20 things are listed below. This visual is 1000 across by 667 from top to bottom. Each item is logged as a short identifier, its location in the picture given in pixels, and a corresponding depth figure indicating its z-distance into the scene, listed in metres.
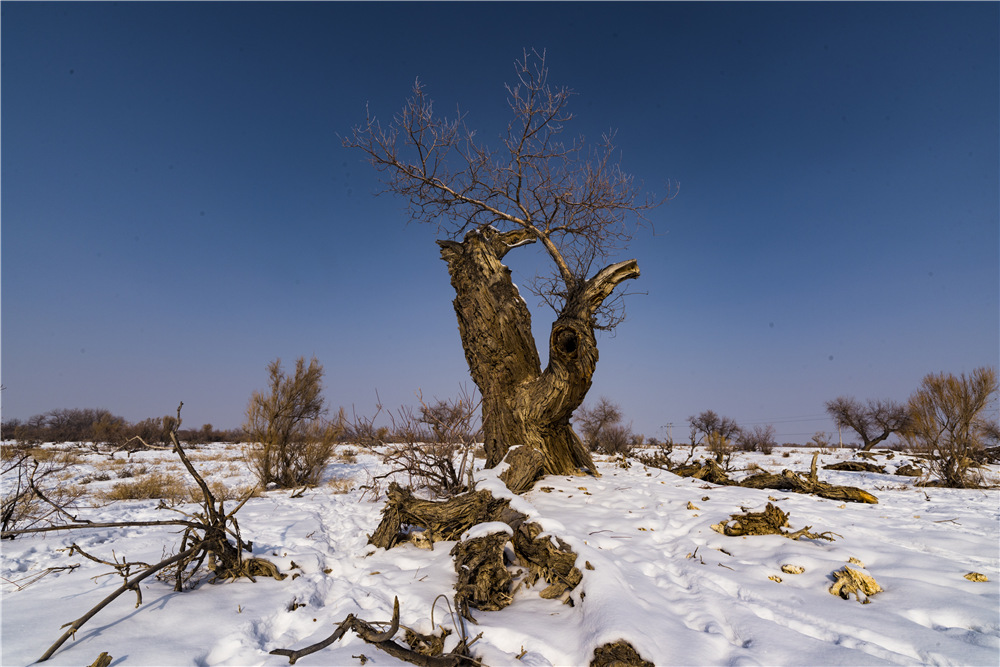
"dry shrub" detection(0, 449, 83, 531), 4.38
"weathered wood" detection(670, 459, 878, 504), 5.66
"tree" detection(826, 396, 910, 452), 21.20
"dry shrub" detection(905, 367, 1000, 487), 7.96
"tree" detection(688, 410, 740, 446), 25.55
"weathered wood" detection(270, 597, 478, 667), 1.96
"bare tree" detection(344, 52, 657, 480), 6.47
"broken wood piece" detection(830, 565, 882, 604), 2.62
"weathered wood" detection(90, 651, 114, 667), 1.82
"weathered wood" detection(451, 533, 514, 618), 2.68
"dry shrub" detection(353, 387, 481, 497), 5.09
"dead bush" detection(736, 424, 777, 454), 18.08
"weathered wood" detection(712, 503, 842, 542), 3.83
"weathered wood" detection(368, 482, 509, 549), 3.94
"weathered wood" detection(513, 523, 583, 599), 2.81
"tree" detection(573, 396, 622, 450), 15.70
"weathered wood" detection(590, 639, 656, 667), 1.93
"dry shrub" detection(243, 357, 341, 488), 9.60
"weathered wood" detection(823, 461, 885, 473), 10.24
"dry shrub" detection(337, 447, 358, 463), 15.74
